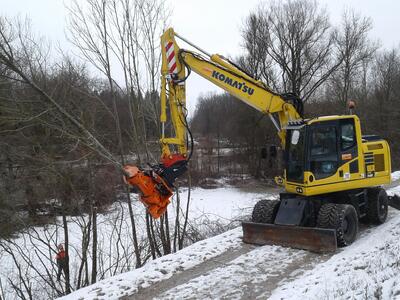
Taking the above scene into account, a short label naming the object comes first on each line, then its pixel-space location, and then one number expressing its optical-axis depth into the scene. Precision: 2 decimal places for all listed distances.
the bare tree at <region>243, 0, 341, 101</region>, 27.75
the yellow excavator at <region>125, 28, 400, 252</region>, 7.18
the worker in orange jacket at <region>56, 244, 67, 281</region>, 10.61
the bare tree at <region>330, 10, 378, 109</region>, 30.00
